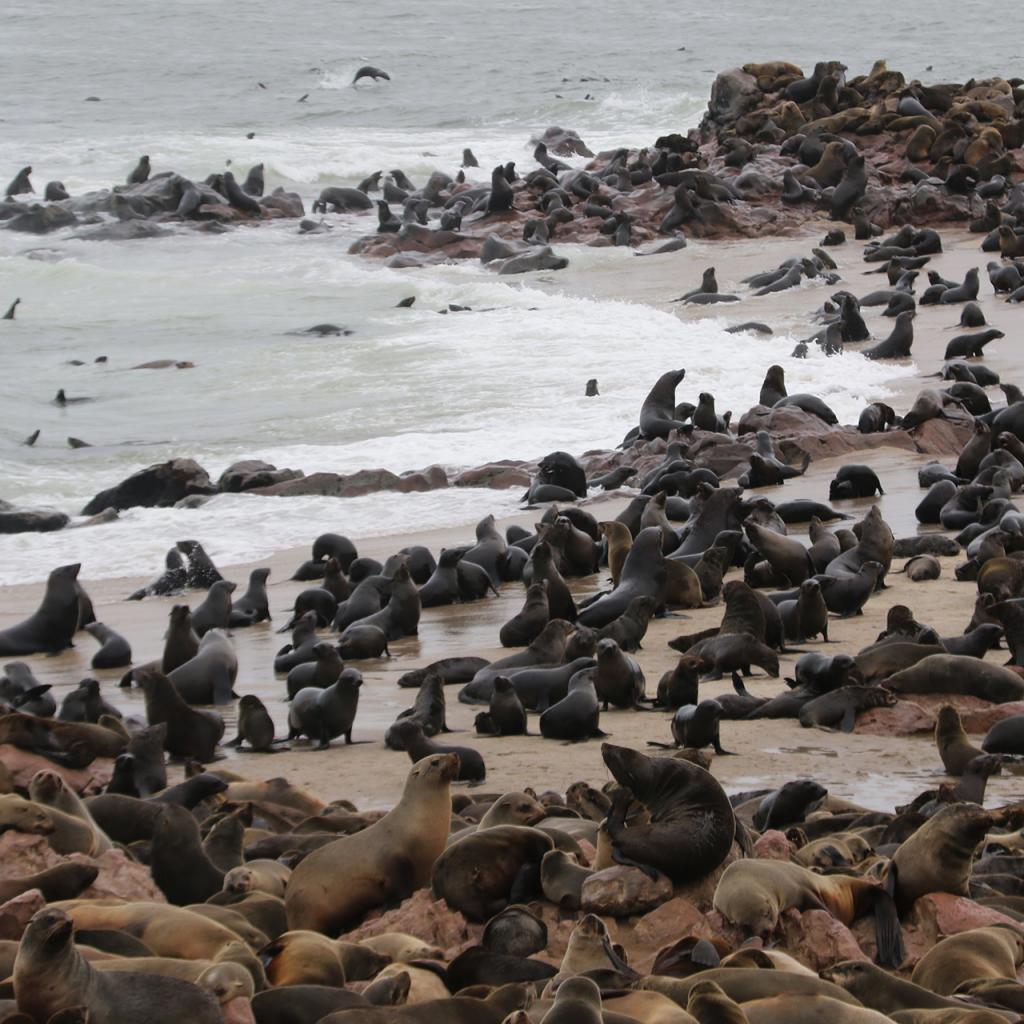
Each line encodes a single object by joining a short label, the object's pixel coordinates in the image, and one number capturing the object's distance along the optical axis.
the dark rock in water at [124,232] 64.37
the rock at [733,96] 69.19
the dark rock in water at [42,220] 66.19
